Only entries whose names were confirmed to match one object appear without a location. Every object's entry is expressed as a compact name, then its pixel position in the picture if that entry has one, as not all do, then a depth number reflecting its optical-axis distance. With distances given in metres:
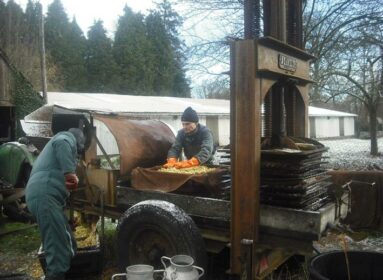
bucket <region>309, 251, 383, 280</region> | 3.94
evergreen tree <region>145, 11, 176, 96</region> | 49.50
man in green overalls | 4.86
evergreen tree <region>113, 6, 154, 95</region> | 47.88
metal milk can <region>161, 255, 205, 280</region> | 3.70
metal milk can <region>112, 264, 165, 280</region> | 3.69
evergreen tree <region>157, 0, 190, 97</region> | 45.89
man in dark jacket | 6.24
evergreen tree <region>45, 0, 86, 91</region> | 47.36
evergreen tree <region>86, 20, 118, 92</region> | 47.56
